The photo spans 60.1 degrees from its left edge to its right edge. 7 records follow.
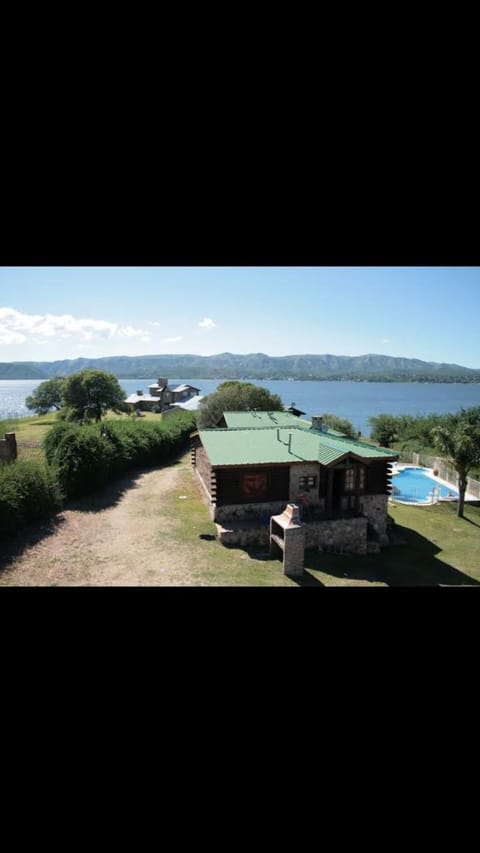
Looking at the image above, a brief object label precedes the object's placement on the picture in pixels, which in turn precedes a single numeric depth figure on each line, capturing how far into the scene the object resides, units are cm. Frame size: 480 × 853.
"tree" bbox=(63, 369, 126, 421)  3028
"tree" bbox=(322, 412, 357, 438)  2353
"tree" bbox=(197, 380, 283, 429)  2216
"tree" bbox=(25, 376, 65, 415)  4044
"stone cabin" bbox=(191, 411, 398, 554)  1122
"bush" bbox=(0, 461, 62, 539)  970
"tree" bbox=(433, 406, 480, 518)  1396
